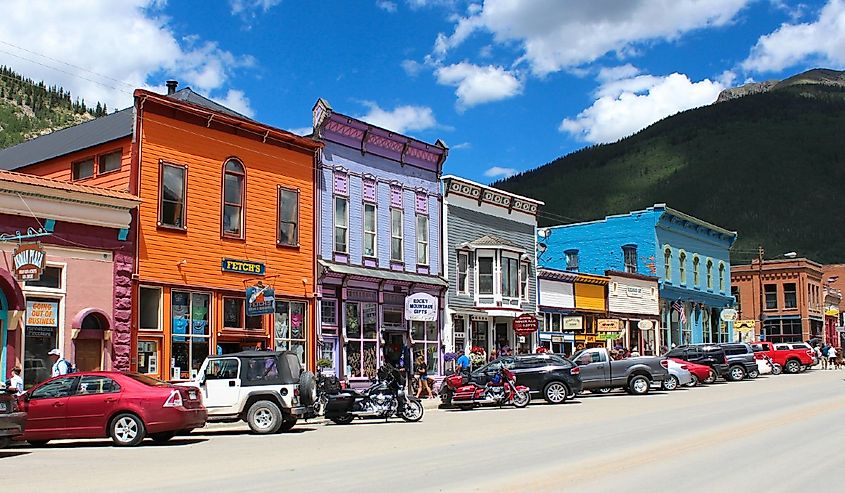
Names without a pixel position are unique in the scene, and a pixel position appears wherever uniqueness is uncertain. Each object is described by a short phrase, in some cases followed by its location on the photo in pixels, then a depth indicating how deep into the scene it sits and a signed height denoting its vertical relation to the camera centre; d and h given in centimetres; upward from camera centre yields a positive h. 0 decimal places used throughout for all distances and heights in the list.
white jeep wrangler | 1962 -92
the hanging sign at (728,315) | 5459 +163
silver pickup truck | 3231 -100
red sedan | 1708 -115
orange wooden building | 2538 +387
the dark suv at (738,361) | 4166 -84
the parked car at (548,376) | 2888 -100
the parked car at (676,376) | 3588 -132
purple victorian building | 3145 +373
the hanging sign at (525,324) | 3453 +74
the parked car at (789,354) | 5044 -66
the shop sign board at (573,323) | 4150 +92
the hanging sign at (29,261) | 2092 +196
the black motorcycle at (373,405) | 2255 -147
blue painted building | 5269 +518
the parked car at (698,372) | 3784 -122
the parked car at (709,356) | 4031 -58
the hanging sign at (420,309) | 3259 +126
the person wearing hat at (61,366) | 2156 -45
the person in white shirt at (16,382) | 2016 -76
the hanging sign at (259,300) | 2709 +134
